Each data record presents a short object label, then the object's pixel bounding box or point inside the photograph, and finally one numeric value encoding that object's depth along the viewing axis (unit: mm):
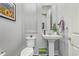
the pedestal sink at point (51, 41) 1469
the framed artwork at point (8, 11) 887
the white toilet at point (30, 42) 1721
